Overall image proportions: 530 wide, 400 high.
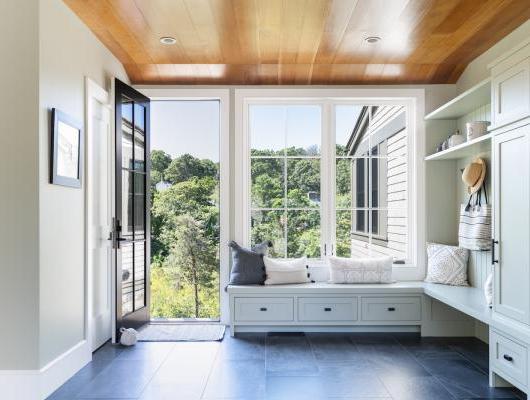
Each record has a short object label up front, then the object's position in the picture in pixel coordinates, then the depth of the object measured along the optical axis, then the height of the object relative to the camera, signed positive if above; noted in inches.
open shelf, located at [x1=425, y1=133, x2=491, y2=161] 157.8 +20.6
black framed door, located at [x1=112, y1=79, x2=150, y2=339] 169.5 -0.8
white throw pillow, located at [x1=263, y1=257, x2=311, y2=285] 187.5 -26.1
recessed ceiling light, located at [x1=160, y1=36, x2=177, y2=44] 160.3 +57.6
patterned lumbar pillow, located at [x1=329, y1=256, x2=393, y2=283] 188.4 -25.7
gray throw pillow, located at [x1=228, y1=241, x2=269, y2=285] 186.9 -24.2
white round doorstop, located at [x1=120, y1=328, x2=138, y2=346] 166.6 -46.4
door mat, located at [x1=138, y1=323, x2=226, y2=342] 176.1 -49.2
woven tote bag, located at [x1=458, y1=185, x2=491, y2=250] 163.5 -6.8
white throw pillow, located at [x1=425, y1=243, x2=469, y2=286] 182.1 -23.2
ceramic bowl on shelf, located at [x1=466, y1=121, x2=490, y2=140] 159.6 +26.1
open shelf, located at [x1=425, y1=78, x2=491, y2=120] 151.0 +37.1
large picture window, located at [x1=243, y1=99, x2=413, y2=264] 202.2 +11.2
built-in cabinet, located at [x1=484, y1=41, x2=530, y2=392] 116.3 -3.0
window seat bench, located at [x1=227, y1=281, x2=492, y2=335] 182.2 -38.8
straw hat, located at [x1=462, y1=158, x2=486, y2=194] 166.7 +11.3
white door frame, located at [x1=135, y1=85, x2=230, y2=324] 197.3 +23.4
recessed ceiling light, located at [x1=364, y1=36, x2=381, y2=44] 158.6 +56.9
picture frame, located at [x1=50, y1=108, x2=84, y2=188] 126.5 +16.4
